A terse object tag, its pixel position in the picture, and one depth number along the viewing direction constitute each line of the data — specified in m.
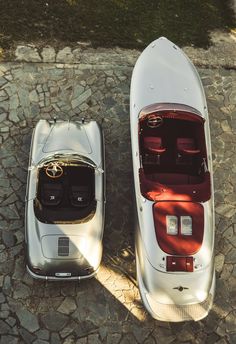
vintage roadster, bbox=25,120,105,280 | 9.04
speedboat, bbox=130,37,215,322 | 8.66
